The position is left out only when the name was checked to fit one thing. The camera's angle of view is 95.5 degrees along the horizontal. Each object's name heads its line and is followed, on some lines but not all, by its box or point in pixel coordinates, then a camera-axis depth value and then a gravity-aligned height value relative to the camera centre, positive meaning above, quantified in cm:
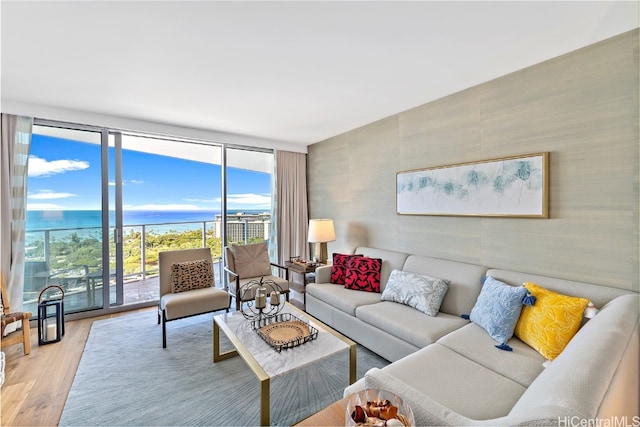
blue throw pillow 198 -72
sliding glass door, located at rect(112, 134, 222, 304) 427 +18
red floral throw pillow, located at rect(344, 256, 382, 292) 322 -72
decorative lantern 284 -108
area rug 192 -132
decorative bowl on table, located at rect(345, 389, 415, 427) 104 -75
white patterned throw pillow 254 -74
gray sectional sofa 91 -79
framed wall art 236 +20
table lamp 404 -34
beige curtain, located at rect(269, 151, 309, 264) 479 +6
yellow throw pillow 177 -72
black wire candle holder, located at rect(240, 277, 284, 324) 241 -87
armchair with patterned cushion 287 -83
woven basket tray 209 -93
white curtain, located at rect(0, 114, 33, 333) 300 +18
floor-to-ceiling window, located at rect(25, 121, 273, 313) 333 -9
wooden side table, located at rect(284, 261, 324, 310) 385 -78
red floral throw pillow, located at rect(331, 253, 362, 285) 347 -69
